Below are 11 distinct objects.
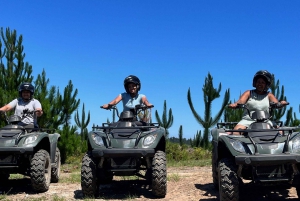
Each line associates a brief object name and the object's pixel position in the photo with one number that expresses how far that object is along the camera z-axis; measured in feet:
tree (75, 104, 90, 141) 65.36
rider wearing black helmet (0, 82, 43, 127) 22.72
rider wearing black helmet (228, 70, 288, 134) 18.62
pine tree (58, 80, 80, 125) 46.02
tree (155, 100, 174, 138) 60.08
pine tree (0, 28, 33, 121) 38.87
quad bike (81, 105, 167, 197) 17.07
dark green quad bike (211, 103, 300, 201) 14.15
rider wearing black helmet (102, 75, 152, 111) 21.47
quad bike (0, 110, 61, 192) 19.02
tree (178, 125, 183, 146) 59.93
